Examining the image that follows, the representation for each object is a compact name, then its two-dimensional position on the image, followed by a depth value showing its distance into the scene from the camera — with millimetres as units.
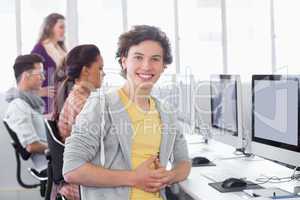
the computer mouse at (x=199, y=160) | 2602
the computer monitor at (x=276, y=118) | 1997
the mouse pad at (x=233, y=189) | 1949
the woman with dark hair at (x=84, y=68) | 2586
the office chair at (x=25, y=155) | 3090
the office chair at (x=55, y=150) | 2377
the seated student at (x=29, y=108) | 3109
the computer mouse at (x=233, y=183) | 1979
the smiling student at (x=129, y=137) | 1637
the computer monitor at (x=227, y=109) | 2596
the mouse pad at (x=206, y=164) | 2570
